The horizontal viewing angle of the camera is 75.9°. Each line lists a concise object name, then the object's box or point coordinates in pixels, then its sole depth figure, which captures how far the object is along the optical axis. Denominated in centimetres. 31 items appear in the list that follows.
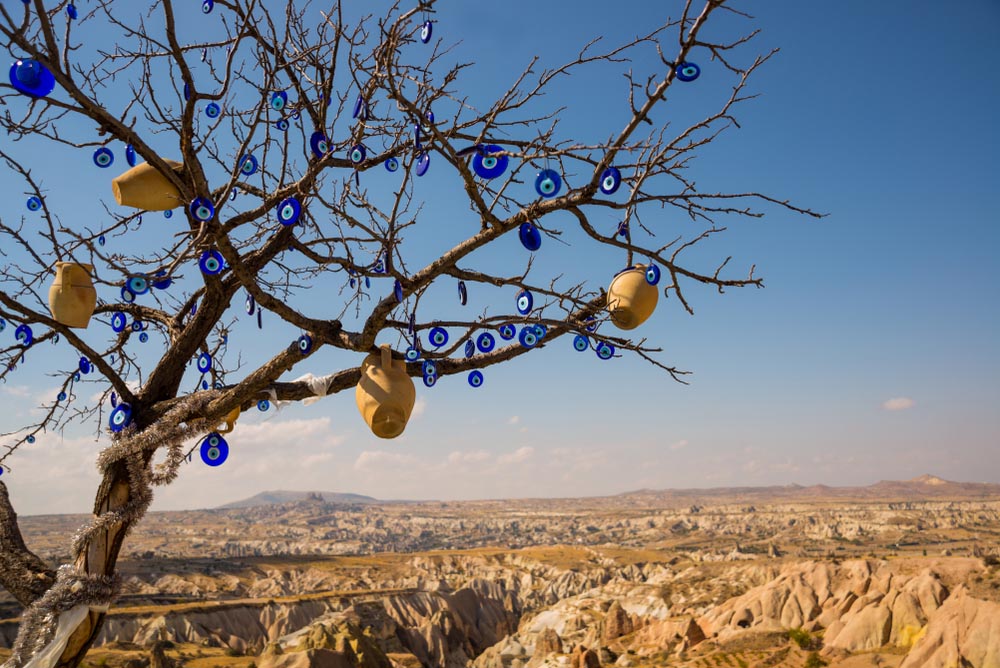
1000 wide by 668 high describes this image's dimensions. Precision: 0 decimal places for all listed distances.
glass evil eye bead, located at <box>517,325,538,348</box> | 372
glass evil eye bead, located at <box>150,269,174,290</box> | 389
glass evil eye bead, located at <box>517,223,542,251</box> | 338
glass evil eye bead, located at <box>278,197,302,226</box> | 352
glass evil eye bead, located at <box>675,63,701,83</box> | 295
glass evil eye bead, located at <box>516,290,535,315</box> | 382
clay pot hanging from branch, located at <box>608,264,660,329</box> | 357
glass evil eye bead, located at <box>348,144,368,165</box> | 388
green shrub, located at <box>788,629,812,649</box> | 2953
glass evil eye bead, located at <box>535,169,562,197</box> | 314
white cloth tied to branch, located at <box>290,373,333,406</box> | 387
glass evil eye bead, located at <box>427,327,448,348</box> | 399
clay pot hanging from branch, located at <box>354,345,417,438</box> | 328
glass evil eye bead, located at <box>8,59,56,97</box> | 276
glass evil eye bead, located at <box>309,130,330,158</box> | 383
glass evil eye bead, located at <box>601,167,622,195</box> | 321
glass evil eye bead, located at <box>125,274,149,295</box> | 378
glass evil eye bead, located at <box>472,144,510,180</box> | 328
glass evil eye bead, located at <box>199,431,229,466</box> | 402
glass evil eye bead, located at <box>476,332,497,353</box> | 397
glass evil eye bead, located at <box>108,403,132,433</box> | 391
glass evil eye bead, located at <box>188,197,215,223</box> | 321
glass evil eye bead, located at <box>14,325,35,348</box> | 459
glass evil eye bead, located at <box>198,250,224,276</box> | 361
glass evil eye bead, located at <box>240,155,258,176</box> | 431
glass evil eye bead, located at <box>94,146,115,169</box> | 392
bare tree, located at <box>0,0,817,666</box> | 321
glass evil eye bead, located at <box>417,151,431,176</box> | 350
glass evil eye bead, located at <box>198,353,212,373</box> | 452
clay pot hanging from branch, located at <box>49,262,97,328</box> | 384
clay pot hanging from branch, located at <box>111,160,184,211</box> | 358
